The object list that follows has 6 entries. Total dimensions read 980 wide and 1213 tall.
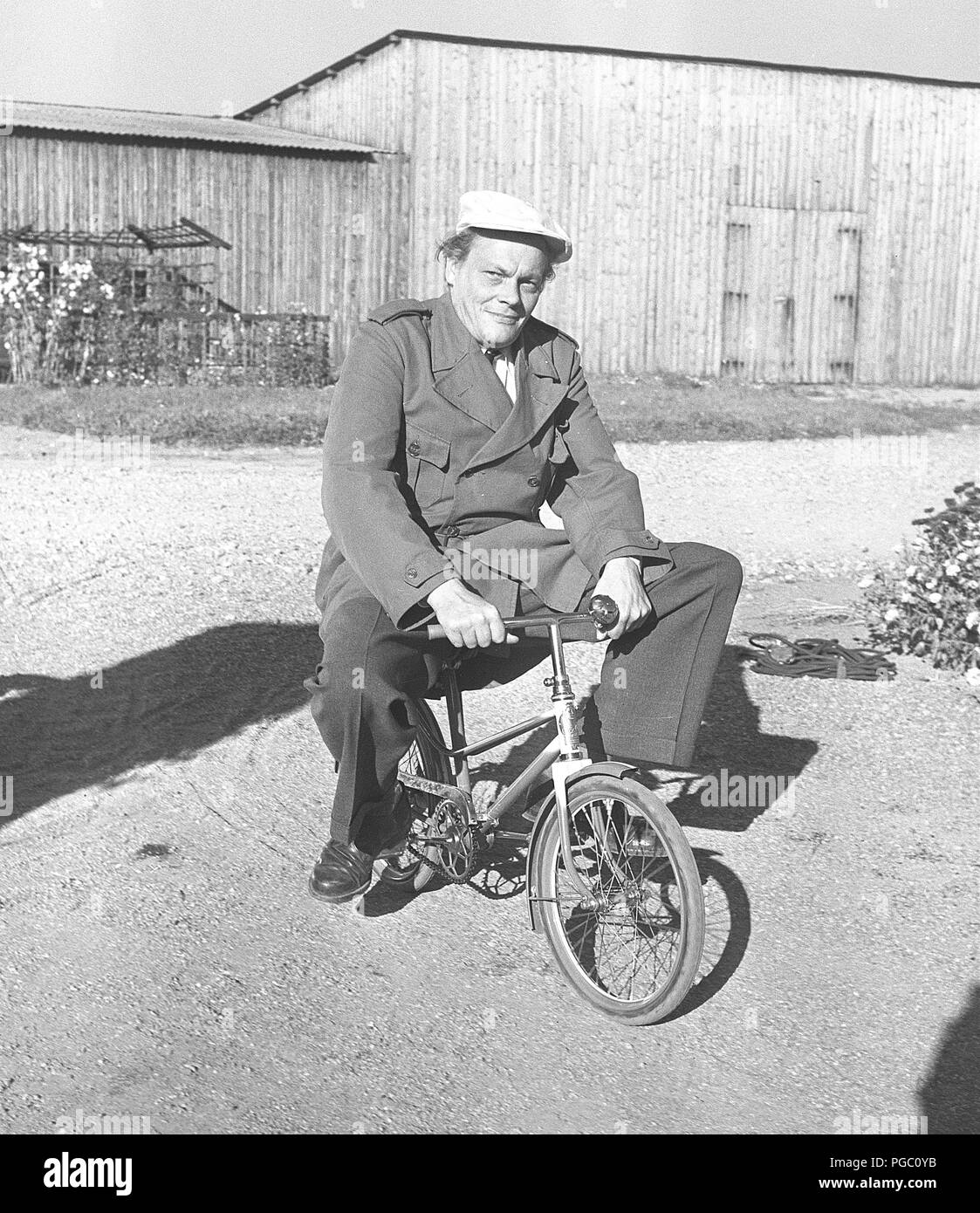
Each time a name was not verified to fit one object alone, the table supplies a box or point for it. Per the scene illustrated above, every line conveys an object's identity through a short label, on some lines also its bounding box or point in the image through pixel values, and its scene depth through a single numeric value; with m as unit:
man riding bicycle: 3.70
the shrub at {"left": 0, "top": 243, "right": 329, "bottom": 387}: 18.95
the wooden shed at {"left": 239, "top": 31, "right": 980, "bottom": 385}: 22.78
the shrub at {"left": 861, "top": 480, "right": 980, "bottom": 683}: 6.68
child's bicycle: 3.43
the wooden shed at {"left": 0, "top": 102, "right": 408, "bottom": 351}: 21.95
